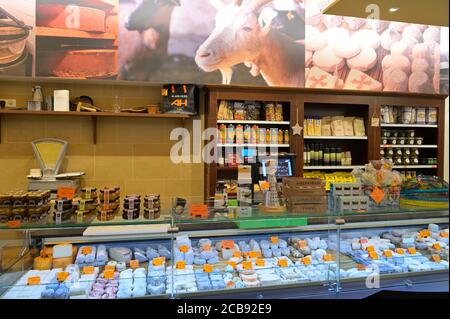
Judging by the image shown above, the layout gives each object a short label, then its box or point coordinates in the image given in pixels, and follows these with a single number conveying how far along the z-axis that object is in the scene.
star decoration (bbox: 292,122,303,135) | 3.73
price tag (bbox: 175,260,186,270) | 1.91
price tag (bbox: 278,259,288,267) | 1.98
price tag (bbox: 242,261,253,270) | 1.93
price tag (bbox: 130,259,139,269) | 1.97
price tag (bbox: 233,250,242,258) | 2.08
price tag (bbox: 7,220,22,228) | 1.60
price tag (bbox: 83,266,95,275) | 1.86
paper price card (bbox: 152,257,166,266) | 1.97
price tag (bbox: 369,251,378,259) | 2.09
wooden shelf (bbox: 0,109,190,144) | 3.29
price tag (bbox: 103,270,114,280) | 1.83
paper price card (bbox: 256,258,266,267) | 2.00
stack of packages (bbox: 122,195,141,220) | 1.77
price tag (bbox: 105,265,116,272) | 1.89
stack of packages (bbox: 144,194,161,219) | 1.81
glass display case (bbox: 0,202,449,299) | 1.73
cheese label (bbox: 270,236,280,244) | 2.24
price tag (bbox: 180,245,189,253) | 2.04
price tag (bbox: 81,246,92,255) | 2.02
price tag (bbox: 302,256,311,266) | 2.00
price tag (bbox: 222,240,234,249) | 2.12
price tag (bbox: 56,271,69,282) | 1.78
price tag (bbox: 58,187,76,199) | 1.77
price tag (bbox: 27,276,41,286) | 1.73
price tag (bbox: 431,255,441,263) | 1.89
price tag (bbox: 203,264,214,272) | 1.89
